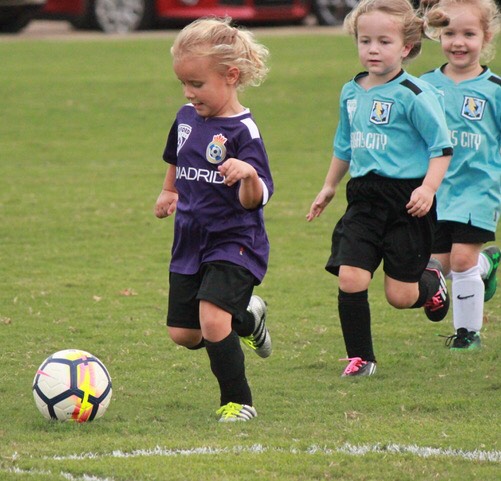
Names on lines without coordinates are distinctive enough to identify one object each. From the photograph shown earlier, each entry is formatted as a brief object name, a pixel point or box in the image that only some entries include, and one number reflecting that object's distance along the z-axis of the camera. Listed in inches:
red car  1711.4
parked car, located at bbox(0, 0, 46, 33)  1642.5
